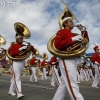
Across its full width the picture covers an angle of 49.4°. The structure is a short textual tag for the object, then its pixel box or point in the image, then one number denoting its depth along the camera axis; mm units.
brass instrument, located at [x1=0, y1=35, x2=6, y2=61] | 4089
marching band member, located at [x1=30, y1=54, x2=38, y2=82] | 7643
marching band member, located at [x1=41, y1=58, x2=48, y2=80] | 9725
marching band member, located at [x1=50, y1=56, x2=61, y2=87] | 5040
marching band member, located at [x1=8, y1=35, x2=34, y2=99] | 3161
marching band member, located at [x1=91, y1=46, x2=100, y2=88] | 5114
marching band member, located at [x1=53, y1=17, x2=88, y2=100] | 1953
